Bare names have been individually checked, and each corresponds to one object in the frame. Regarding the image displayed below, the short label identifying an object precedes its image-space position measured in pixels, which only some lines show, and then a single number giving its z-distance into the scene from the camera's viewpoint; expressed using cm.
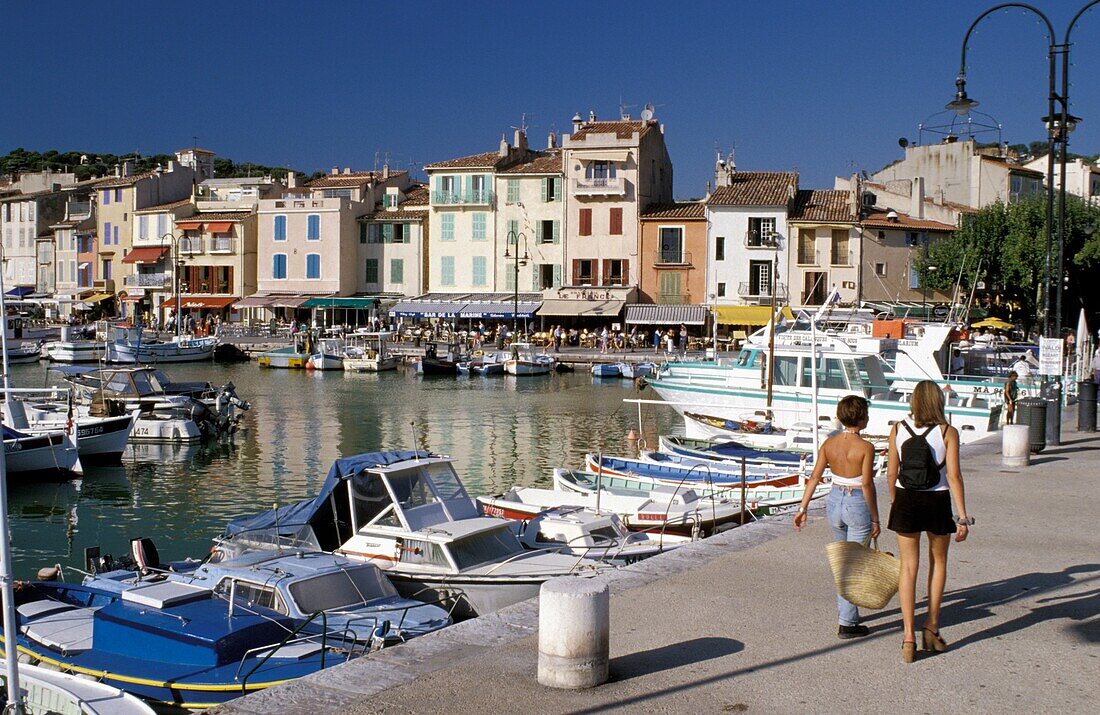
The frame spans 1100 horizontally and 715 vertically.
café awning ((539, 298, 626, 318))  6750
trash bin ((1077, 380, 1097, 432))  1962
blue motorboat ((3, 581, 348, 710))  1066
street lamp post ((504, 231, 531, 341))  6744
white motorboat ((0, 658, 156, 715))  957
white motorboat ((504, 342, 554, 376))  5903
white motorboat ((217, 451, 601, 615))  1405
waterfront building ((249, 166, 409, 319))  7456
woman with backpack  716
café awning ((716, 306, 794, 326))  6384
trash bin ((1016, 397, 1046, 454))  1767
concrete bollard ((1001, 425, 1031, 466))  1588
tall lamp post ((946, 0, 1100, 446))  1858
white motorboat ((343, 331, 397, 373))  6249
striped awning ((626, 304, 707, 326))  6581
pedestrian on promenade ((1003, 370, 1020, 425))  2347
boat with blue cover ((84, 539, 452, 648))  1218
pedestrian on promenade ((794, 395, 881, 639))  769
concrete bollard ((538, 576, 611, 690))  654
